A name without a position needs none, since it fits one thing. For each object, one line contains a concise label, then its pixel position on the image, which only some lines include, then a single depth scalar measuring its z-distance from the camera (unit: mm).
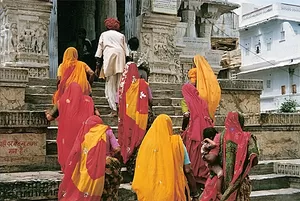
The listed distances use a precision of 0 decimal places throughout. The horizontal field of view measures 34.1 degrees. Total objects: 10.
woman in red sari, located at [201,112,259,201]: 4621
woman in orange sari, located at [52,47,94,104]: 7457
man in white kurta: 8500
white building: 29156
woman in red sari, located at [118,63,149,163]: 6789
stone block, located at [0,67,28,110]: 8297
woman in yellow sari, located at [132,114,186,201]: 5070
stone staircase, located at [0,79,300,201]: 5820
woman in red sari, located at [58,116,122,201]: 4949
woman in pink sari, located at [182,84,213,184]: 6609
